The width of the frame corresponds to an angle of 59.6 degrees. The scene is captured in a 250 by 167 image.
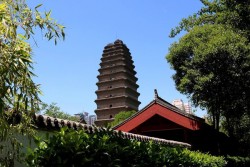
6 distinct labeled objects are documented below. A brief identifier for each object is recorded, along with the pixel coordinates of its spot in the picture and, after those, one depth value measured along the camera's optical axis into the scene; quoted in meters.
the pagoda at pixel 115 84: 46.74
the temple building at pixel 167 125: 11.94
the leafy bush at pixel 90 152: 2.86
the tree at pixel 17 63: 2.19
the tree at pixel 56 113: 43.41
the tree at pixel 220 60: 11.83
